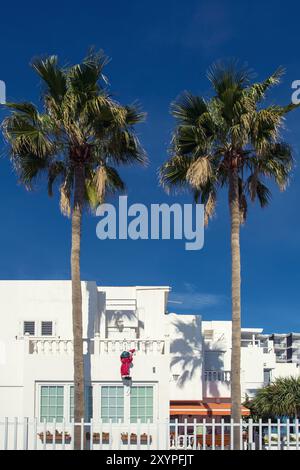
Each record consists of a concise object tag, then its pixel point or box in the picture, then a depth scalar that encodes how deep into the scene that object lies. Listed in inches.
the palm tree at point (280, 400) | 1439.5
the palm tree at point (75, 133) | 886.4
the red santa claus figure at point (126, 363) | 975.0
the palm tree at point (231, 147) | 885.2
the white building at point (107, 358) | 976.3
